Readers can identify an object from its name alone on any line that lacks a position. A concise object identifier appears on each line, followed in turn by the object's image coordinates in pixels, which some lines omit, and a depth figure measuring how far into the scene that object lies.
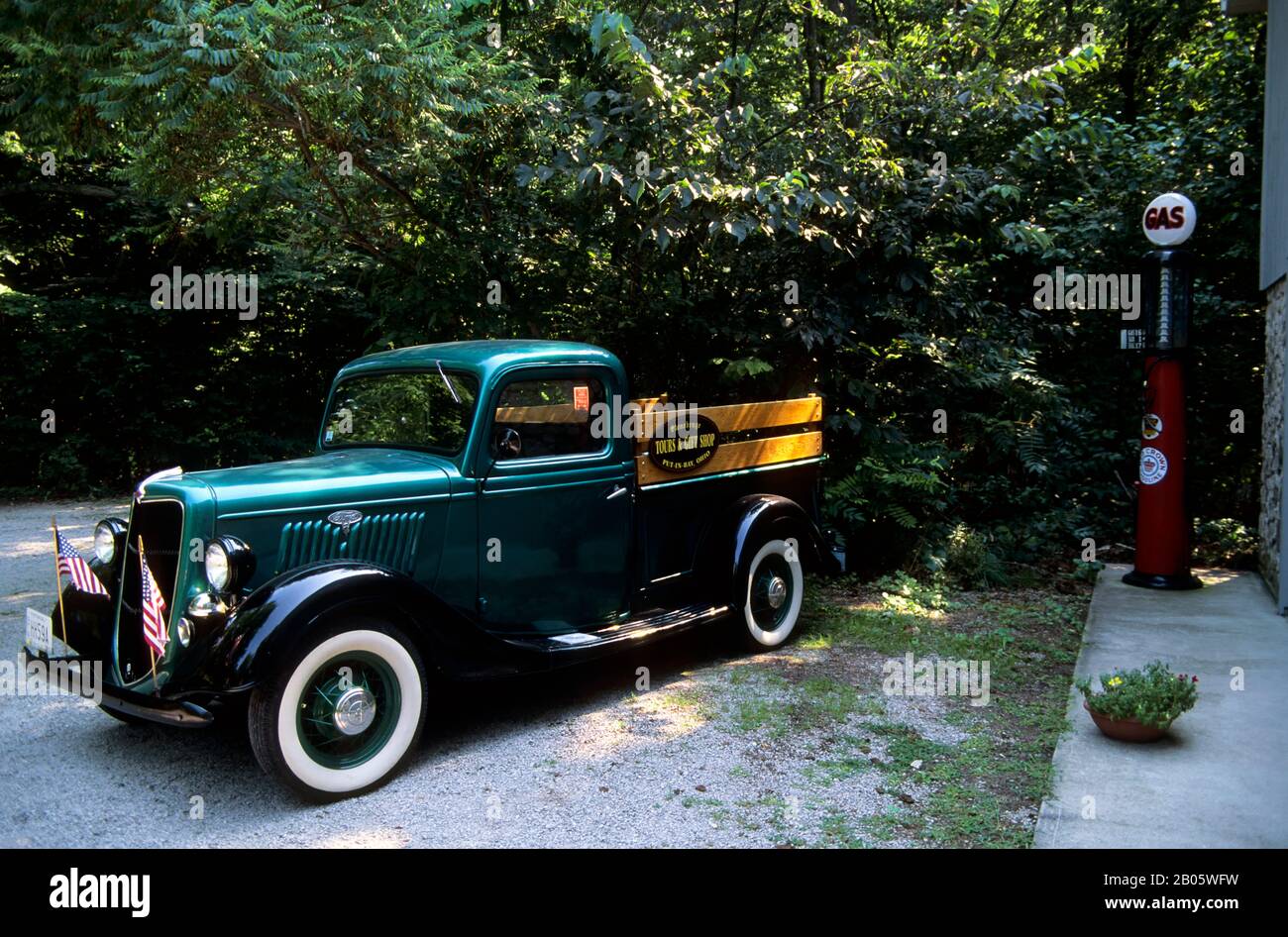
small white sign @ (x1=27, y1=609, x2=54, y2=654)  3.95
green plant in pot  4.02
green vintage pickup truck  3.64
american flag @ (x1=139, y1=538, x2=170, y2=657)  3.79
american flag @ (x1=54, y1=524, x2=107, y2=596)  4.22
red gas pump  6.82
